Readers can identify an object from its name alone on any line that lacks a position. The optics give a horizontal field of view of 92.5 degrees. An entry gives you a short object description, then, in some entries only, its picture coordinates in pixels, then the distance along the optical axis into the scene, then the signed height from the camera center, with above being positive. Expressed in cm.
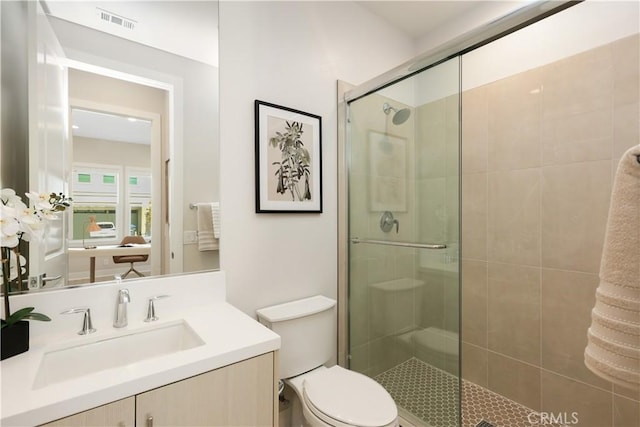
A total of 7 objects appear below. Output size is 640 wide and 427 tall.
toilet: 117 -76
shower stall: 150 -2
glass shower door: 148 -16
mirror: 114 +37
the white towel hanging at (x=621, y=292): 53 -14
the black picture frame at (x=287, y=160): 157 +29
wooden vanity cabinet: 75 -52
